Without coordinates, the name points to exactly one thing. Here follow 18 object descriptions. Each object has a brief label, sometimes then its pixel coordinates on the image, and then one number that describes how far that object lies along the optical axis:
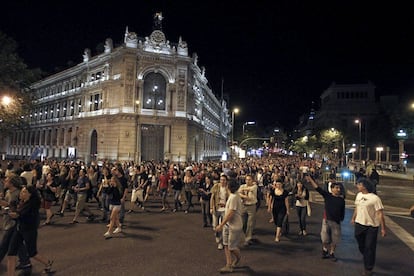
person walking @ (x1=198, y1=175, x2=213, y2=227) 10.27
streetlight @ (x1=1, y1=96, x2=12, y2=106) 20.36
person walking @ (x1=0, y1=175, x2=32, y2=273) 5.53
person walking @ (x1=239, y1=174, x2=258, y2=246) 8.41
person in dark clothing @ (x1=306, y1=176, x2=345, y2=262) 7.06
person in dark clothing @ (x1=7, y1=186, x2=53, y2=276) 5.52
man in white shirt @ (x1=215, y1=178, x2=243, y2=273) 6.26
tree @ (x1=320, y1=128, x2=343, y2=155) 61.25
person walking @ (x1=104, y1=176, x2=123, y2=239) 8.83
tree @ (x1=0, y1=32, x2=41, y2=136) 22.77
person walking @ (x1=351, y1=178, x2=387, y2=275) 6.09
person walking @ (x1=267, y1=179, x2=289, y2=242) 8.57
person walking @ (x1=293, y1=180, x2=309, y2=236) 9.31
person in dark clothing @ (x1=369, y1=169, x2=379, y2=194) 18.00
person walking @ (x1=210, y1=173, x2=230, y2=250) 8.08
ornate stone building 42.19
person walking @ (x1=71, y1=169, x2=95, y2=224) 10.47
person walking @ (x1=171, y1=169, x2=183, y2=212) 12.99
